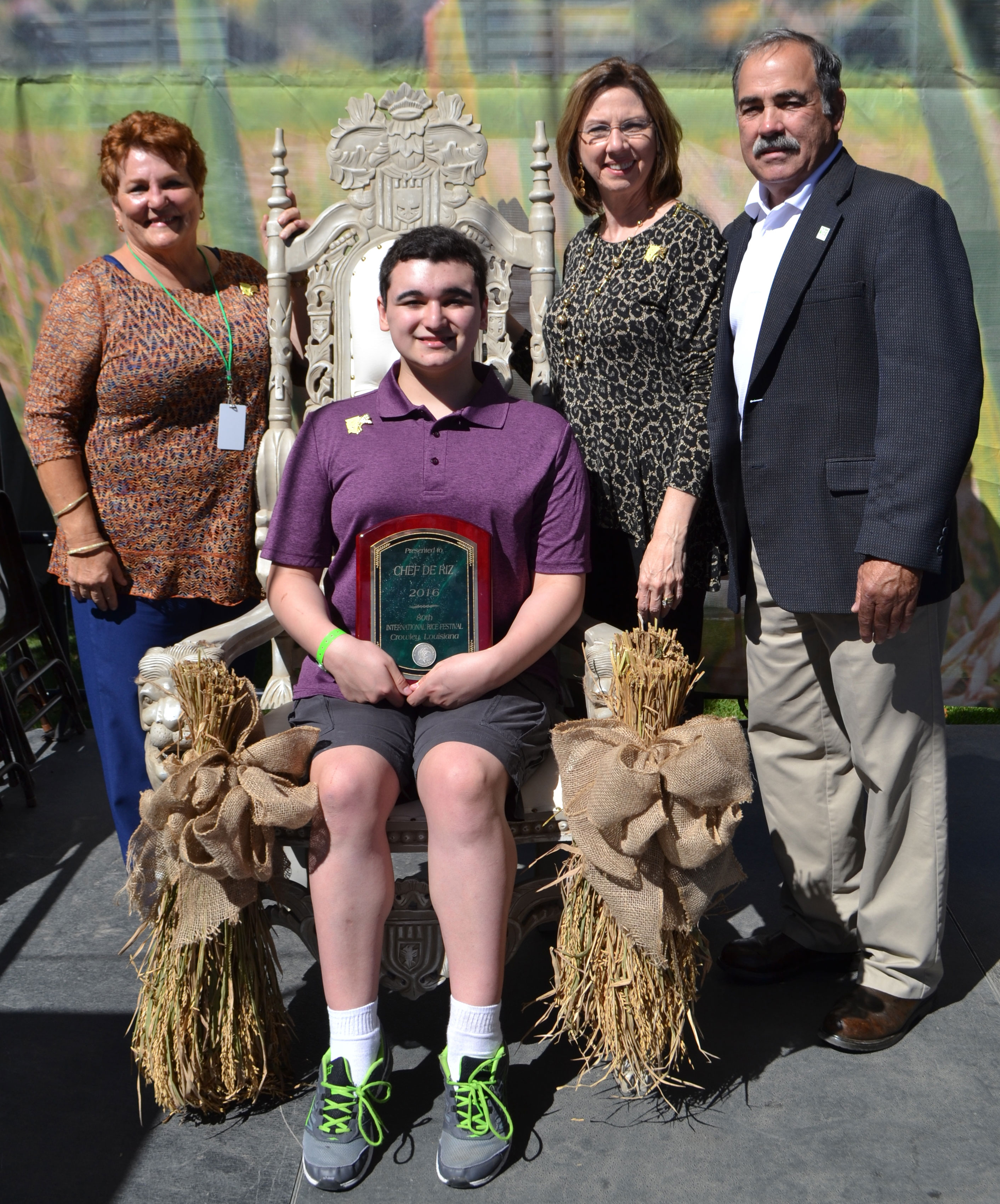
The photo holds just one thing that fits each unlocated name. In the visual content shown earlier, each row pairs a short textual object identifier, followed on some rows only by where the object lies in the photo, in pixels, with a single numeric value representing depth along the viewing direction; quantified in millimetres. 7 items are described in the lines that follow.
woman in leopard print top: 2453
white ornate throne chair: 2934
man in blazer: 2113
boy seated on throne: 2094
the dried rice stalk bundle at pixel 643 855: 2035
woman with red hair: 2695
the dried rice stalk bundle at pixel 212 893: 2068
